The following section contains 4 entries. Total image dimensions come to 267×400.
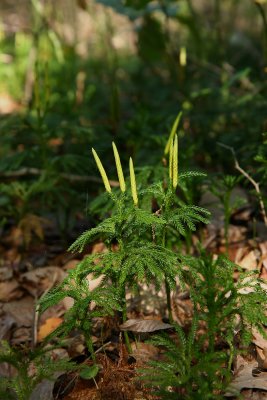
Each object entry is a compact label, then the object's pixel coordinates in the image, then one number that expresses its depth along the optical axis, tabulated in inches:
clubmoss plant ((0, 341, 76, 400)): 27.2
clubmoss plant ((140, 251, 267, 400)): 26.6
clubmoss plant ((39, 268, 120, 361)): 27.9
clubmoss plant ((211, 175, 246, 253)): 33.1
